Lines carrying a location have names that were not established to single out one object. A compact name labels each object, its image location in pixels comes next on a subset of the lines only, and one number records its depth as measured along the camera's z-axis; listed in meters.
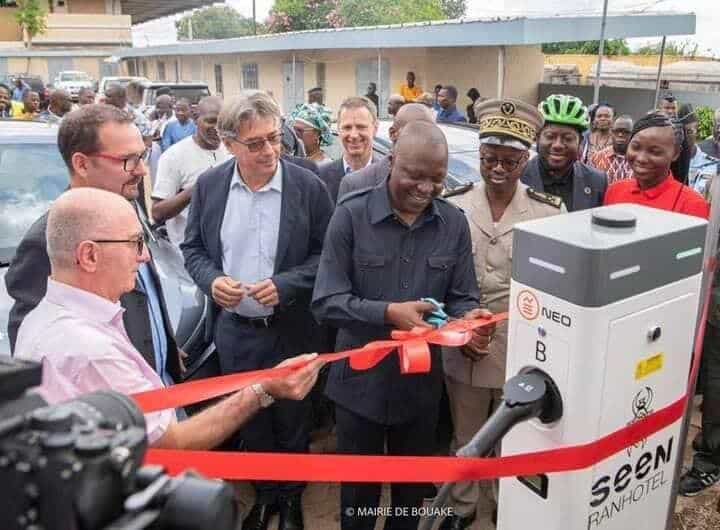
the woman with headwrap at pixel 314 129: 5.18
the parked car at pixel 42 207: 3.59
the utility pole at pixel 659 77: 13.79
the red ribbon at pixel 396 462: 1.71
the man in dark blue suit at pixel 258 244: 2.96
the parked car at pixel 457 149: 4.65
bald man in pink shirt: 1.76
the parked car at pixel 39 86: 14.85
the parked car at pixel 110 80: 21.58
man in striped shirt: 5.29
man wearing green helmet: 3.52
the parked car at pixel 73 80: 29.38
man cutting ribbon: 2.46
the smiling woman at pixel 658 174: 3.22
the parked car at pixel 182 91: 14.81
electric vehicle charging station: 1.62
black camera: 0.82
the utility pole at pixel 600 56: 10.41
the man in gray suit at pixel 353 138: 4.29
